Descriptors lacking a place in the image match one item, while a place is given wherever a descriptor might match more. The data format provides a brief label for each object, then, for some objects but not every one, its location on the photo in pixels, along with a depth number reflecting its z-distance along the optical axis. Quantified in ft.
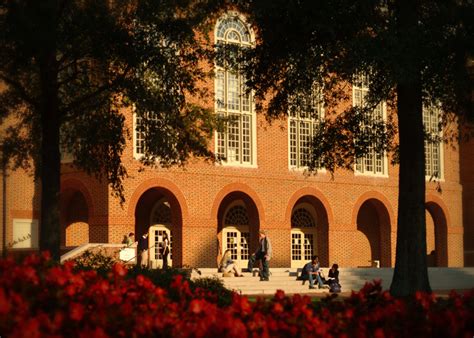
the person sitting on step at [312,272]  97.67
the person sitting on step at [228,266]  97.69
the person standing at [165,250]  105.50
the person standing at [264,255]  95.61
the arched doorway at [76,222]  118.83
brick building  108.99
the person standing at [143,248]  98.43
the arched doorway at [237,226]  120.26
